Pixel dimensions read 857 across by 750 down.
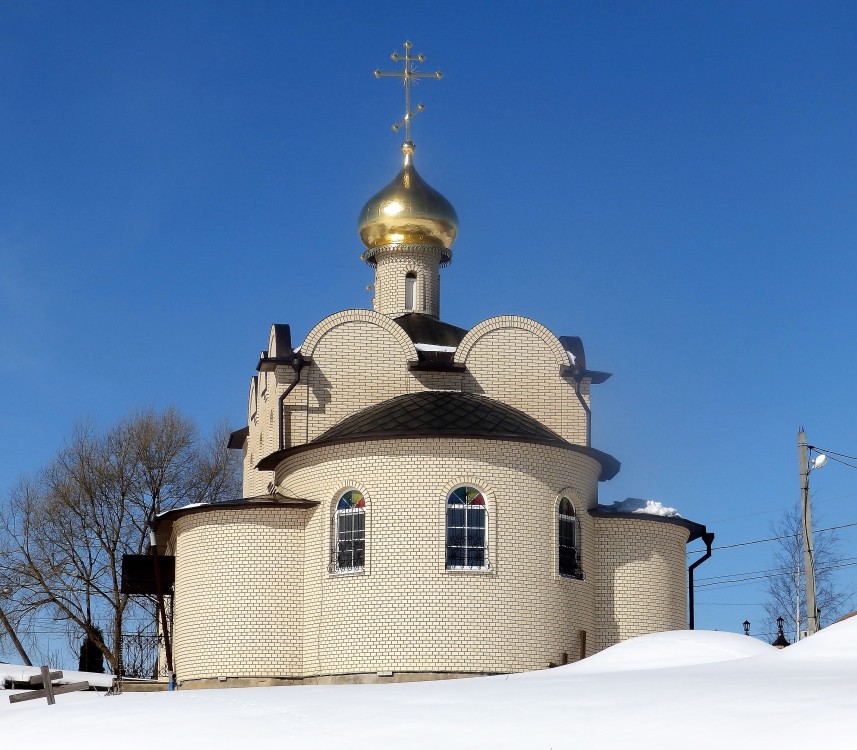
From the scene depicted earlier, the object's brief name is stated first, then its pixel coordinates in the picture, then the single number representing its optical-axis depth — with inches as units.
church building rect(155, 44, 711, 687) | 810.8
